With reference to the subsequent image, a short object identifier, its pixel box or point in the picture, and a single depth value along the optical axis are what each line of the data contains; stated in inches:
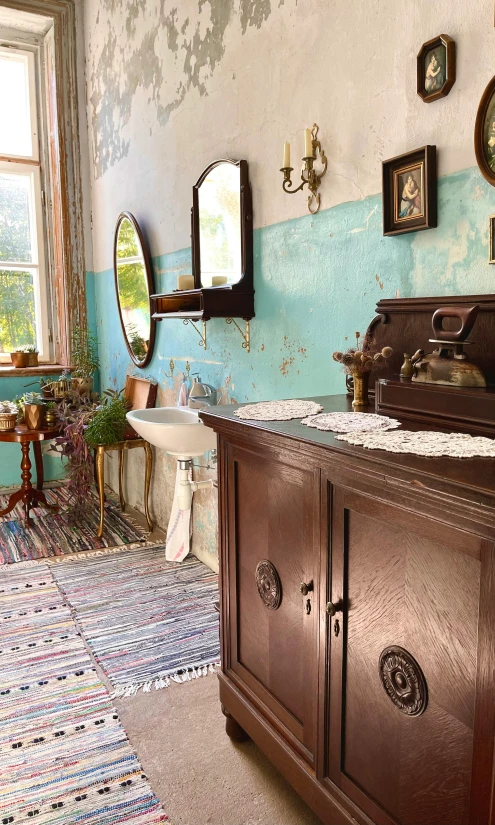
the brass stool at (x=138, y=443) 169.9
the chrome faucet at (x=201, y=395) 136.6
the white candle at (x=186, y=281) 133.8
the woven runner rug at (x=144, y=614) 107.6
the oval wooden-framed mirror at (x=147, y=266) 168.6
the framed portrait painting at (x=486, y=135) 67.6
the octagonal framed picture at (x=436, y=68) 71.7
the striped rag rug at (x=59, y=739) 76.4
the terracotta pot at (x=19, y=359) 218.1
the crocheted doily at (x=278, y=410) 72.6
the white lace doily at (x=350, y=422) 62.8
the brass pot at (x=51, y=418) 189.8
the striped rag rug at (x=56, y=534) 165.0
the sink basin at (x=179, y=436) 122.9
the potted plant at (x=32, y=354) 220.8
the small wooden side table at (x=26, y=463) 183.9
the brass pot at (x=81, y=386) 211.8
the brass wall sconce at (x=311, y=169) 92.4
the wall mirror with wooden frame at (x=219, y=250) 116.5
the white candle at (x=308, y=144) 90.2
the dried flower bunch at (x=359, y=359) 76.0
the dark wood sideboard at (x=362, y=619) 44.6
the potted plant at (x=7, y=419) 183.6
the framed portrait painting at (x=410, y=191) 75.8
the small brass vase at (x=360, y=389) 76.7
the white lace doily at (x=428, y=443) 50.9
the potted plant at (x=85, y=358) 219.5
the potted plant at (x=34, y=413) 185.9
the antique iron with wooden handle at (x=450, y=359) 63.6
